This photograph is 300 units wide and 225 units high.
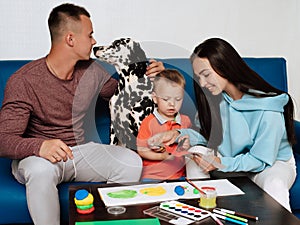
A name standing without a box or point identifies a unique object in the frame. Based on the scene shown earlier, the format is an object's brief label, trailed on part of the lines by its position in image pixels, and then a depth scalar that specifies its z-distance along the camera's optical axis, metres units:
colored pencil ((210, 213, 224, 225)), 1.42
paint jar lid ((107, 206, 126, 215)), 1.50
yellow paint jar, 1.54
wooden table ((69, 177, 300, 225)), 1.45
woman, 1.99
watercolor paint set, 1.44
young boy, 1.93
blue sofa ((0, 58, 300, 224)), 1.90
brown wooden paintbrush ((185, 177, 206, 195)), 1.59
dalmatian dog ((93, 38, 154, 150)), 2.05
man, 1.91
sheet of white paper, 1.59
